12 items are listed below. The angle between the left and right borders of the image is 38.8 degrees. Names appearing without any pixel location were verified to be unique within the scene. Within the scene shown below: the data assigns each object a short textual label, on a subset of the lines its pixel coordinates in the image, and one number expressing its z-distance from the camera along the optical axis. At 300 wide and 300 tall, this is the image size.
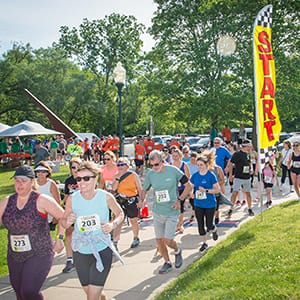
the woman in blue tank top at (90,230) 4.27
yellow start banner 8.94
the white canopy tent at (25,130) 24.59
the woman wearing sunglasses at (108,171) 8.19
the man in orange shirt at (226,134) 22.10
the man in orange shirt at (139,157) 18.55
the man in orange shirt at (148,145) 20.19
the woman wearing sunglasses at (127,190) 7.70
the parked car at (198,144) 32.28
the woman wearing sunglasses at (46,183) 6.52
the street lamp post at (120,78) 12.91
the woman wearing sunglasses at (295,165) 11.49
